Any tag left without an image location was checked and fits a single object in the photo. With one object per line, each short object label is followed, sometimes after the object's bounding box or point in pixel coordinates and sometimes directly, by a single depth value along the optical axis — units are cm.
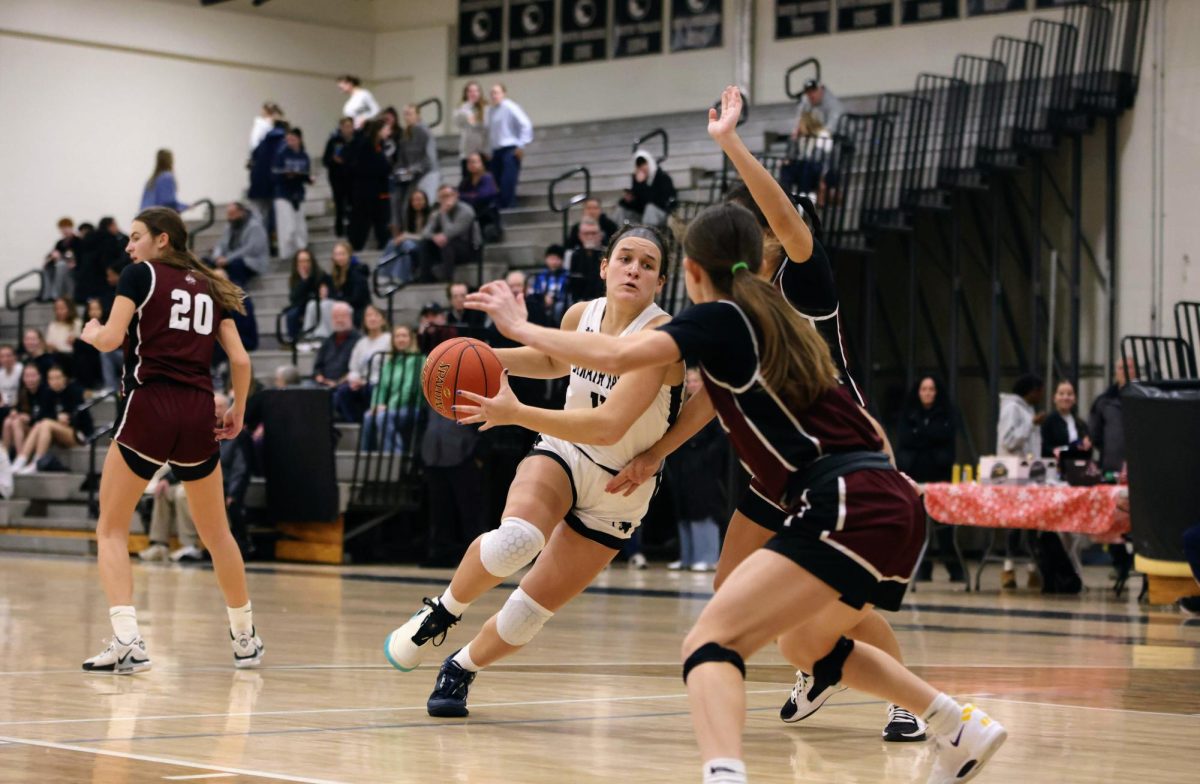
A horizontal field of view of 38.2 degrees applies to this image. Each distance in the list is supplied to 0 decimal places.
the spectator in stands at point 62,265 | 2155
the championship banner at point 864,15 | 2062
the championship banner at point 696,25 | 2234
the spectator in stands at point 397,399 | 1544
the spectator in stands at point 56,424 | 1811
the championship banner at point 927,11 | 2000
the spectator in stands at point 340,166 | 2019
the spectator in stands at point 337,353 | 1652
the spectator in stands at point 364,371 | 1623
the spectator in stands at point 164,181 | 2078
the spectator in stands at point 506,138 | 1986
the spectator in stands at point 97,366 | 1919
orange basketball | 512
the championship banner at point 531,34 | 2423
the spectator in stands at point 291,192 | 2108
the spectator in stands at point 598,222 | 1638
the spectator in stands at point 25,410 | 1833
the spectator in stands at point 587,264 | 1538
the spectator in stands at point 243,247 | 2053
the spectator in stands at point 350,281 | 1797
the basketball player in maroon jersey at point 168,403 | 670
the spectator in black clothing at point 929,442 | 1450
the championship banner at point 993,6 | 1923
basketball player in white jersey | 539
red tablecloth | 1231
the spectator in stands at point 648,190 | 1662
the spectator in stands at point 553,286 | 1536
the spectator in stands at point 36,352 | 1880
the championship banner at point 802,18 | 2123
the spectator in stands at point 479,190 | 1888
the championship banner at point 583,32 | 2370
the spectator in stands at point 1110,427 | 1341
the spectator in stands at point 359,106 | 2120
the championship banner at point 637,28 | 2302
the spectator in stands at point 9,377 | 1883
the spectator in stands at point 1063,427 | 1429
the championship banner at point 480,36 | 2480
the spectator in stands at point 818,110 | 1709
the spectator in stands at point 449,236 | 1802
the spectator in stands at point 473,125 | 1994
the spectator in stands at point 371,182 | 1992
